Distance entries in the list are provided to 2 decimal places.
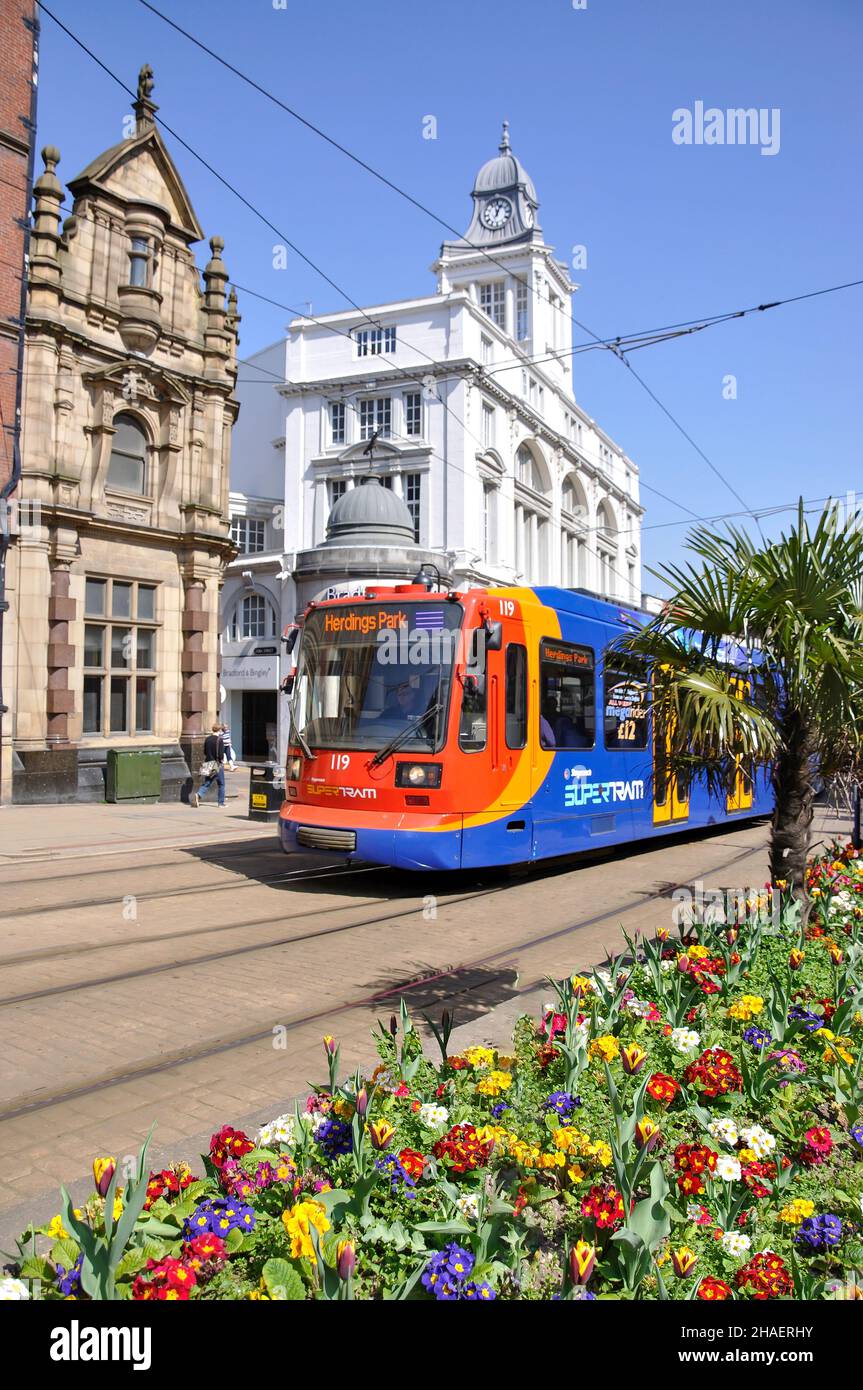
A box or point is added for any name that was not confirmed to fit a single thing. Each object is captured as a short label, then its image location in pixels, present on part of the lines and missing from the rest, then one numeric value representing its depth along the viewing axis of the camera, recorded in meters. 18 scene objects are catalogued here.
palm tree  5.63
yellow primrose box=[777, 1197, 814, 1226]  3.06
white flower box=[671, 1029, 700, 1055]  4.17
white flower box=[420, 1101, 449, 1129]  3.45
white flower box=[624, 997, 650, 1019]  4.52
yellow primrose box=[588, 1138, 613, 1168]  3.26
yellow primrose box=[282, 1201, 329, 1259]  2.61
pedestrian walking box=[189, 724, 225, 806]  20.95
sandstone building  19.80
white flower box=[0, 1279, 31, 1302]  2.35
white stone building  37.88
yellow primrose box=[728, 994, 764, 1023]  4.52
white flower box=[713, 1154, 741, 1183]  3.14
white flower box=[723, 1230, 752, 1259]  2.85
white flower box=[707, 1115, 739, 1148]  3.44
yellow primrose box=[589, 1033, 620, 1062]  3.97
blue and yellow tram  10.03
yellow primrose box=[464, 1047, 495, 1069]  3.85
